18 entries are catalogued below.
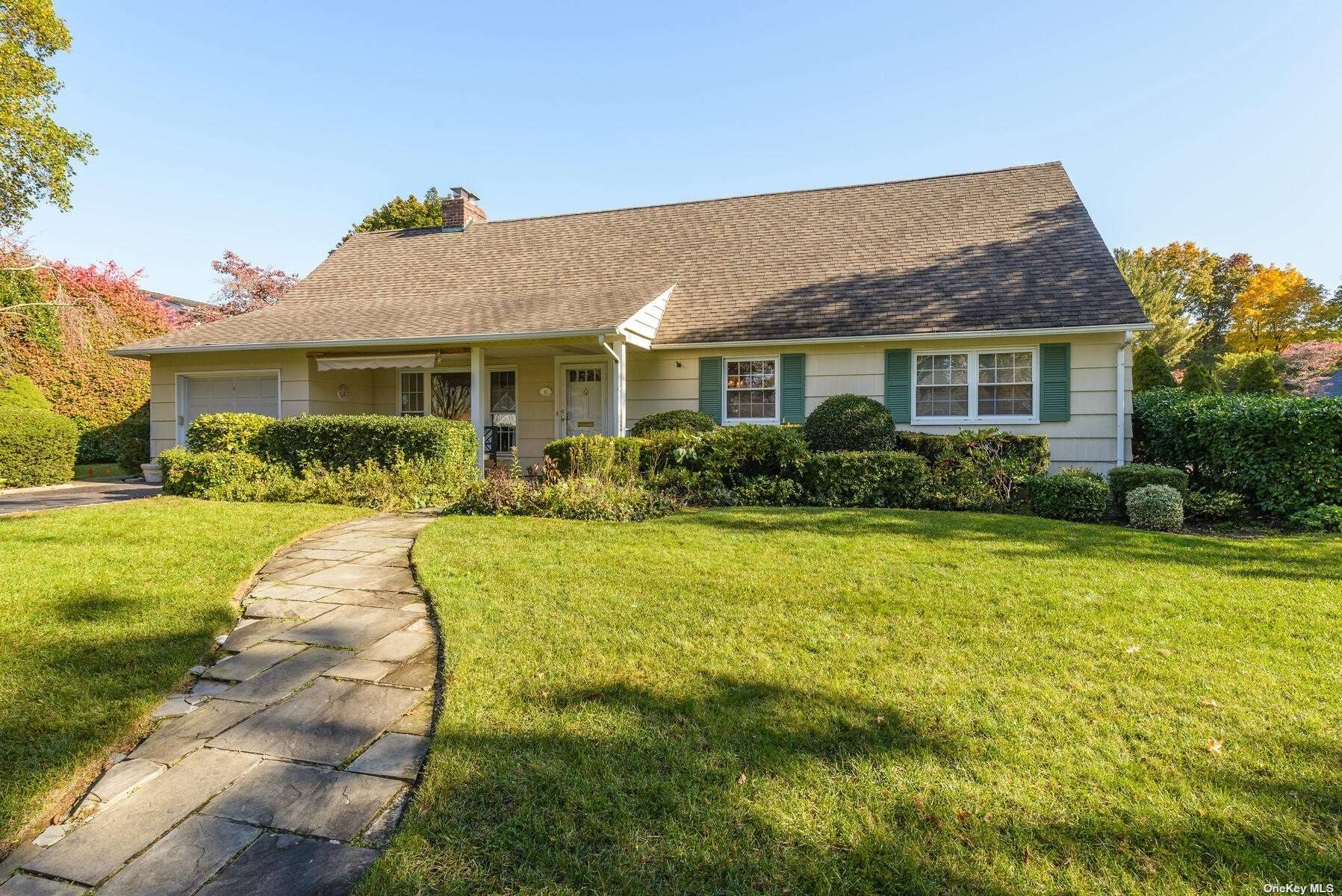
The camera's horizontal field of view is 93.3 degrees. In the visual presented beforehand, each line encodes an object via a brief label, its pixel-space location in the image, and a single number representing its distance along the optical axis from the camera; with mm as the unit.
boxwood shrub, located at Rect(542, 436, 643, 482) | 8594
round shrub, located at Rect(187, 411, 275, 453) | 9891
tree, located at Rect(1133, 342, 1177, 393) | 15156
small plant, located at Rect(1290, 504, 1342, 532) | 7168
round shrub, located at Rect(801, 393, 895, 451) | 9812
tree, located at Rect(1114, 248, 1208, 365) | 24938
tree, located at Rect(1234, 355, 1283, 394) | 14477
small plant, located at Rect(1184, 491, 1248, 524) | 7848
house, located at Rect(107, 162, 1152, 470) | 10367
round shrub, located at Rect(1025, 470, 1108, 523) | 7707
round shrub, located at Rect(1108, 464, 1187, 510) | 7910
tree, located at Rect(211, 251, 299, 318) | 25578
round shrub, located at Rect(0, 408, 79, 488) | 11547
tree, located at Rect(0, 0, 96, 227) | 12586
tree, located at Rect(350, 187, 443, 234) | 27469
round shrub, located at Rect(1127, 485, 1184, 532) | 7332
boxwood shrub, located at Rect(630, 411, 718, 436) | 10672
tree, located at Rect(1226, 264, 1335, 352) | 30703
